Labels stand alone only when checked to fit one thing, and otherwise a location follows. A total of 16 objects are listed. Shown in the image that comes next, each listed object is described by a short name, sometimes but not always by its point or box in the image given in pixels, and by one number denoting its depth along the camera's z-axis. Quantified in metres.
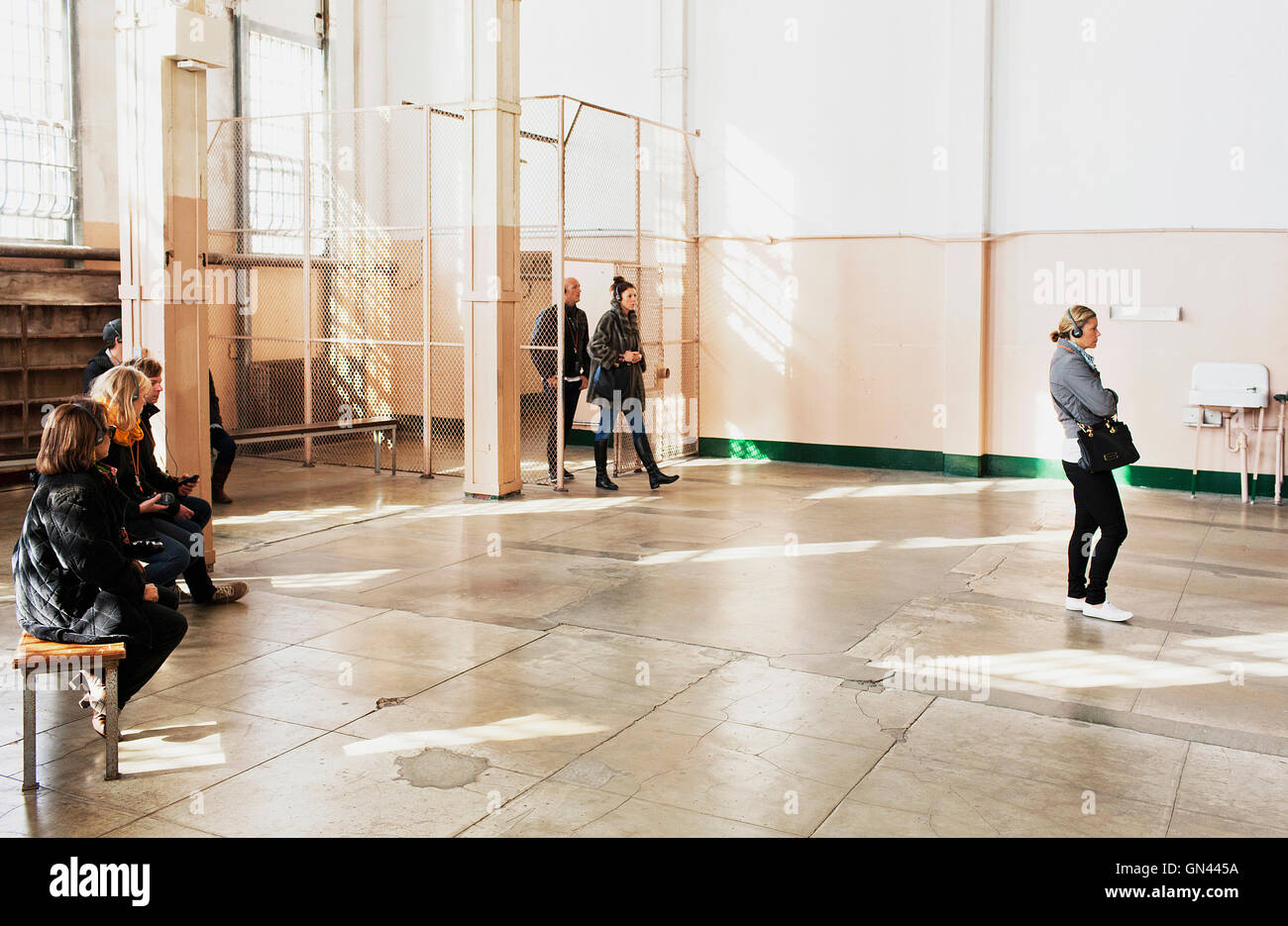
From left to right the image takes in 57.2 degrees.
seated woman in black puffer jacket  4.41
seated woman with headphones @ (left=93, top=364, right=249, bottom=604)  5.82
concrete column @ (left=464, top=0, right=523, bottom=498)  10.08
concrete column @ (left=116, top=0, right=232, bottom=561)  7.18
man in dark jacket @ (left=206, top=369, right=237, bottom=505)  10.16
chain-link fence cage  13.12
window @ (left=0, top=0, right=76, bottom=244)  11.02
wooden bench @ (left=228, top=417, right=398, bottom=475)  10.95
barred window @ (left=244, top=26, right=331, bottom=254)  13.65
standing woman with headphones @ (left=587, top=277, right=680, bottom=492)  10.98
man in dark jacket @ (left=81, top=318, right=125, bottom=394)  8.73
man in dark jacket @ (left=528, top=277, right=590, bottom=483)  11.07
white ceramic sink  10.66
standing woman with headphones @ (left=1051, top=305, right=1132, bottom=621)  6.61
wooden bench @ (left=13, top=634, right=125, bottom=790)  4.28
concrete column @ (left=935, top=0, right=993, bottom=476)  11.68
